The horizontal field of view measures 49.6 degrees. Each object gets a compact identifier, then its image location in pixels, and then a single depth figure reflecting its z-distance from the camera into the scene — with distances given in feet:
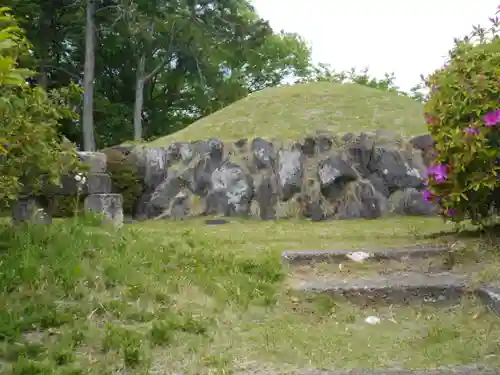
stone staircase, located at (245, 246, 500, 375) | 13.89
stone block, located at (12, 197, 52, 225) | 18.71
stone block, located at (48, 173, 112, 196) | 21.84
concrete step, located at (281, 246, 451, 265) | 17.03
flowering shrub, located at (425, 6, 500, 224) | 17.35
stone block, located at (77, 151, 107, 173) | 22.11
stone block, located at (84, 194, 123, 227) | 21.98
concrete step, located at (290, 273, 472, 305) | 13.89
